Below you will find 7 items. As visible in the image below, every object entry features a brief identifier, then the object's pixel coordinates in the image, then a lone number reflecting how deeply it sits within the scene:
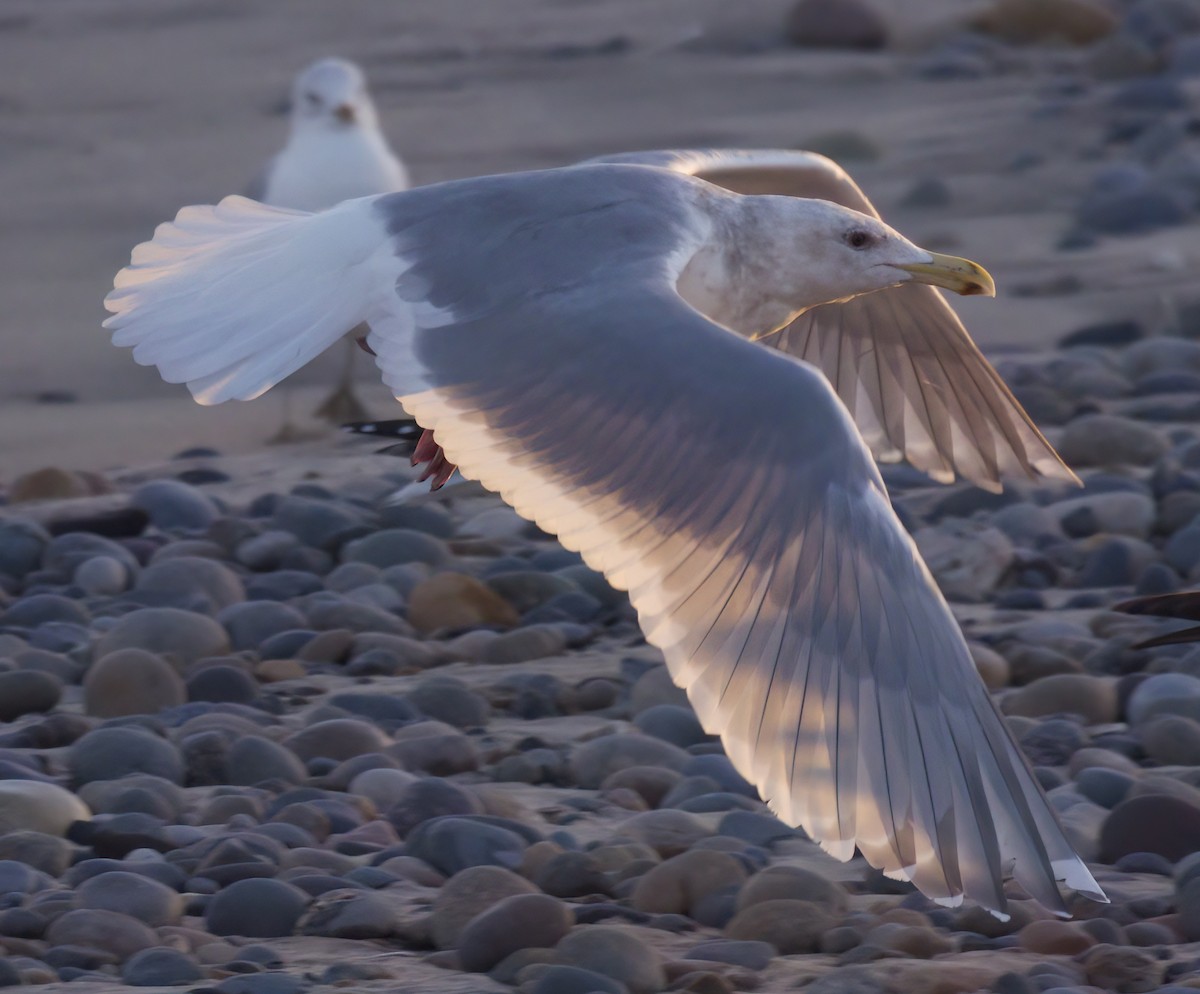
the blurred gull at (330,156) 13.49
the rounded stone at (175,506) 10.17
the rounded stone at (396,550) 9.60
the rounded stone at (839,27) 22.94
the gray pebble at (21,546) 9.44
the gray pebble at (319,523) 9.84
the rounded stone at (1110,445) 11.03
